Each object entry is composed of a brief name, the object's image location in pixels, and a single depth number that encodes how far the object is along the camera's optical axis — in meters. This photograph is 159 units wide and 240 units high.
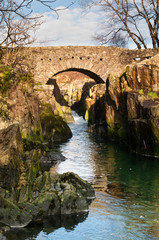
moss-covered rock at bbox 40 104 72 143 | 17.55
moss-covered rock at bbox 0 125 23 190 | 7.60
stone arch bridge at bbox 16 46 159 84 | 24.84
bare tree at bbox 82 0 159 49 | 27.75
